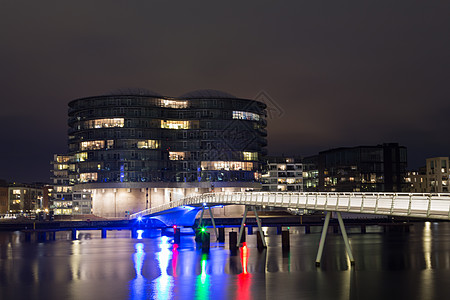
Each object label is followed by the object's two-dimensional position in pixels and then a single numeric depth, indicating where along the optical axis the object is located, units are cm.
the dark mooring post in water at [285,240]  9288
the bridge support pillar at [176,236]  10650
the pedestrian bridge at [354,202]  4728
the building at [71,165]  18545
